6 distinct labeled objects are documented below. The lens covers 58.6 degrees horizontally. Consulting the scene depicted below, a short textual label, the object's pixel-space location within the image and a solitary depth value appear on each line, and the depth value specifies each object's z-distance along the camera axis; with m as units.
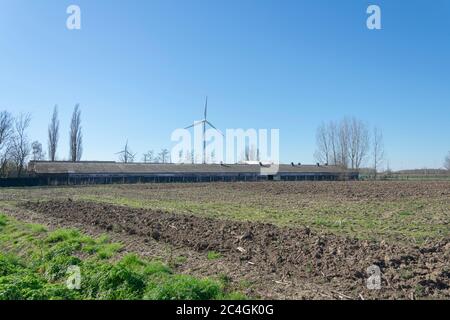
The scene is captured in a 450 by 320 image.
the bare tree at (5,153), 67.31
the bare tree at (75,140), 83.06
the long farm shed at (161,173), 68.75
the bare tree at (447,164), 145.16
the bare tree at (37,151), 89.00
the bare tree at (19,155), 72.31
